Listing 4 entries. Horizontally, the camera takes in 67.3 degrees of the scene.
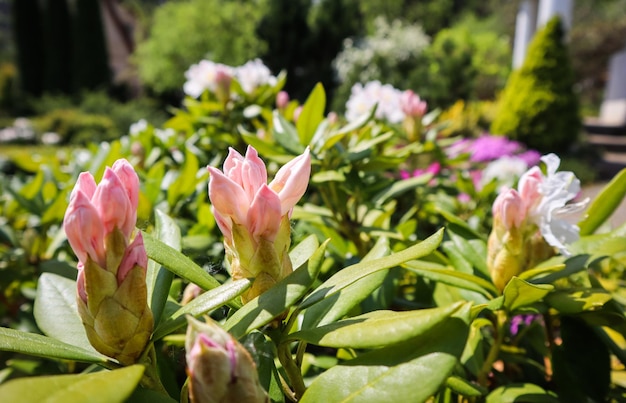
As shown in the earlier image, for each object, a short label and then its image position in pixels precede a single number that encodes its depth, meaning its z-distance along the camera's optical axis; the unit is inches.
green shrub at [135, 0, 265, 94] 446.9
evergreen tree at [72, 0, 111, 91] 649.0
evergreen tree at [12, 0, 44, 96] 650.2
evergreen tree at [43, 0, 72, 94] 647.8
